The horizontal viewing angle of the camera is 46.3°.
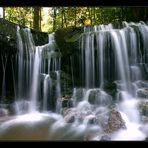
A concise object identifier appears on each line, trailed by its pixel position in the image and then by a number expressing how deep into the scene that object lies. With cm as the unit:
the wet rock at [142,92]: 335
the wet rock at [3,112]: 335
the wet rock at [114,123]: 255
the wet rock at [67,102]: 348
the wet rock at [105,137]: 227
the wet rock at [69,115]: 288
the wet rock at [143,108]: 301
